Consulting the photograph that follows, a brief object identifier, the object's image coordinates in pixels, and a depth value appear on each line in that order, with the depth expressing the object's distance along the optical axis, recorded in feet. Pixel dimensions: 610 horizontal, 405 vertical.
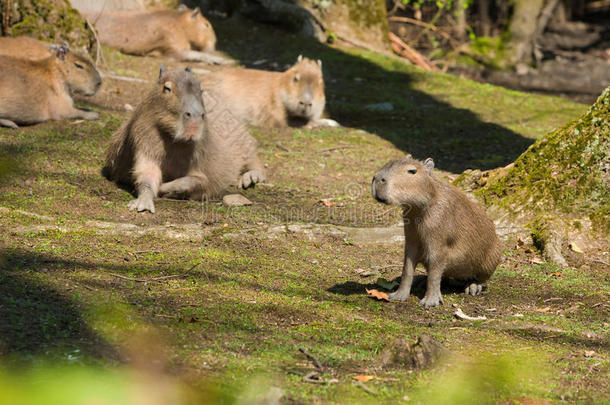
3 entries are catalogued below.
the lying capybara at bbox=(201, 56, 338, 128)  59.41
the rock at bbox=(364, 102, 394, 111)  65.57
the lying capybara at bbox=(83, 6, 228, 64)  71.05
